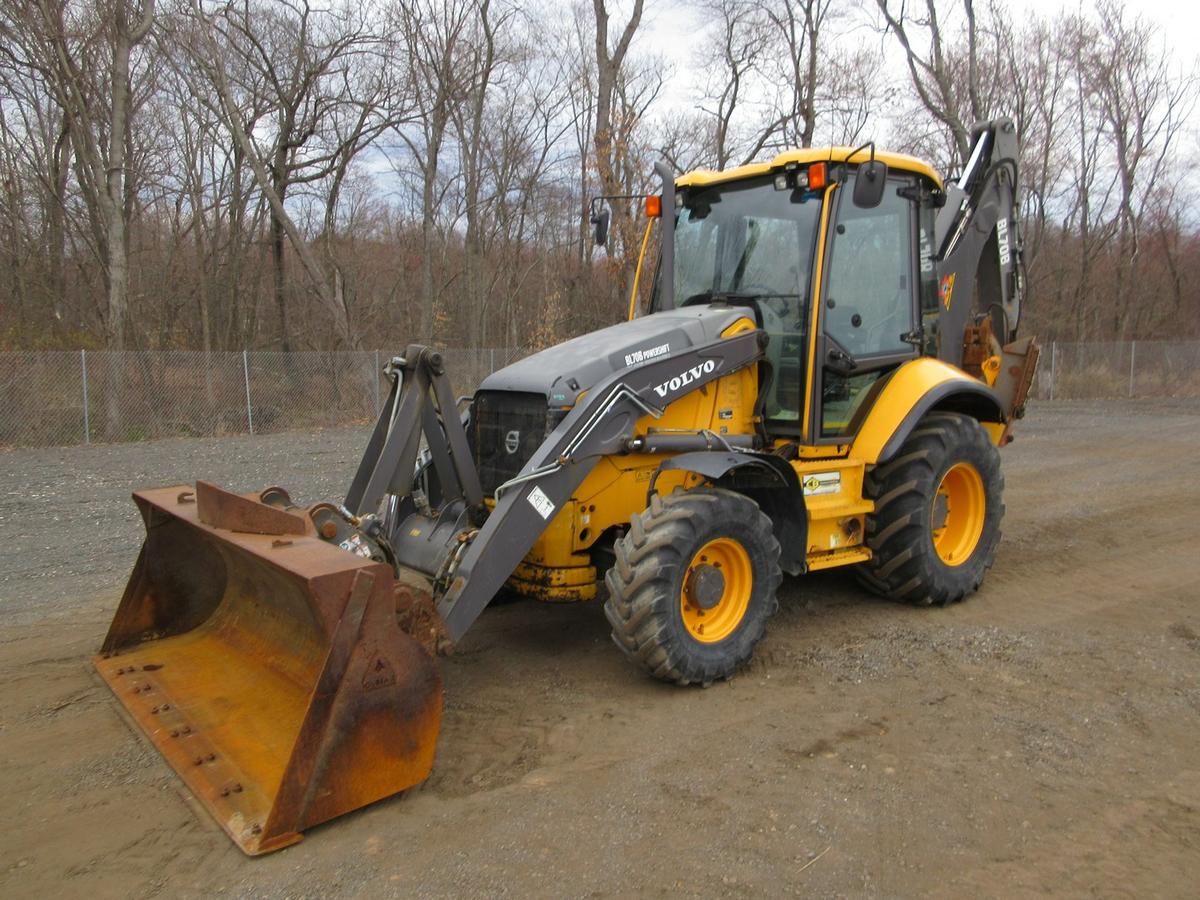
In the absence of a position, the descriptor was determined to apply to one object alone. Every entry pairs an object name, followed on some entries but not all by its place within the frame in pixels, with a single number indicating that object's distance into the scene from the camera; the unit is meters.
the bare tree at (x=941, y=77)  24.23
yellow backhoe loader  3.38
